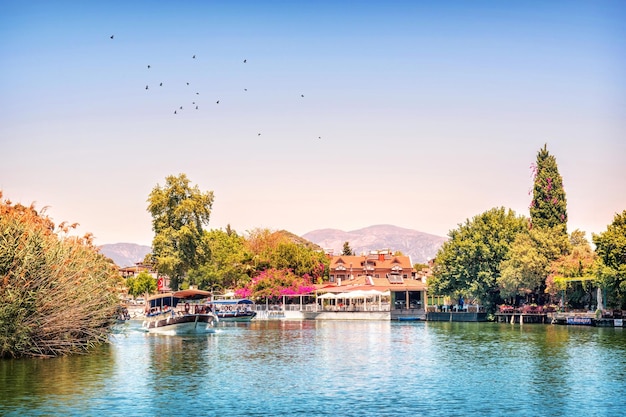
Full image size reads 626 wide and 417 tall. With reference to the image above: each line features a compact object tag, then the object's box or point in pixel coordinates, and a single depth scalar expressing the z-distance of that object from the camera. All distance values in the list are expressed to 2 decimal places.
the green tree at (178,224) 108.44
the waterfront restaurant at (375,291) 112.19
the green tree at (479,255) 102.19
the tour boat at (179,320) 73.94
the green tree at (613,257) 75.56
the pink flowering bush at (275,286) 120.06
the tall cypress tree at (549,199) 101.75
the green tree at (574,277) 89.75
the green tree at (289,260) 125.19
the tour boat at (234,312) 102.71
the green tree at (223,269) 127.62
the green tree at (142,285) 177.62
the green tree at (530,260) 95.06
